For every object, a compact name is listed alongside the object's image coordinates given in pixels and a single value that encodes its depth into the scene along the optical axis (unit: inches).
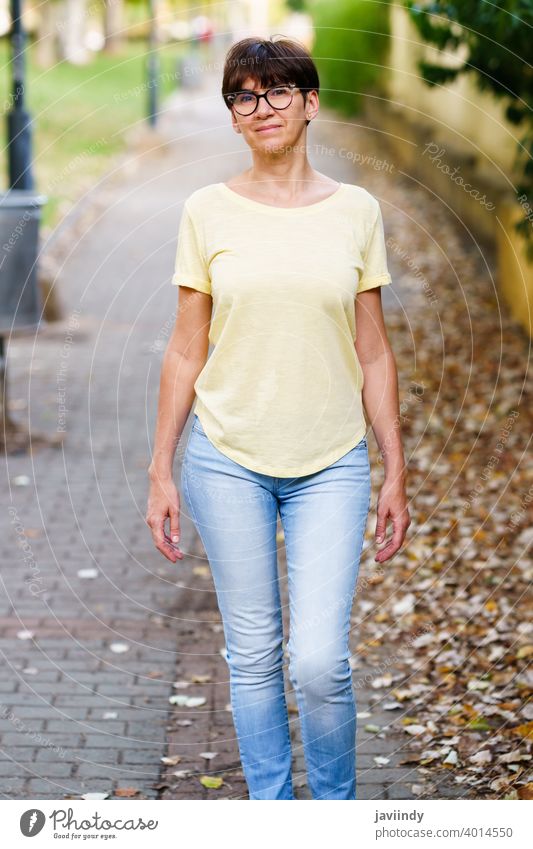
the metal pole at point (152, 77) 1001.0
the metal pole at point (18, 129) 360.2
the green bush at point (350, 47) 1002.1
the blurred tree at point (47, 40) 1867.0
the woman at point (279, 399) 124.6
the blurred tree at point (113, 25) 2313.0
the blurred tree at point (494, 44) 260.2
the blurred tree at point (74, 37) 1854.6
